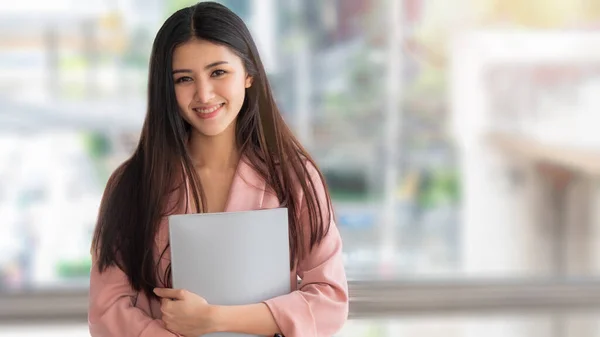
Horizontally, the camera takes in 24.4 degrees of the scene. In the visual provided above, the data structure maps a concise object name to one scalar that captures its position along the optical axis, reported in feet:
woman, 7.80
